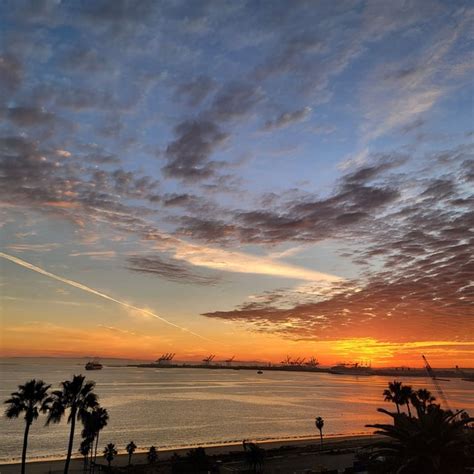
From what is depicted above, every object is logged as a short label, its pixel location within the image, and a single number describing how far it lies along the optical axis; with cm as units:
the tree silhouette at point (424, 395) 10150
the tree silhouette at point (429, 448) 1859
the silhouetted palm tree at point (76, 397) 4881
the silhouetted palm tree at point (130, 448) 8421
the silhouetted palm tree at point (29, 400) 4681
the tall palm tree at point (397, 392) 9438
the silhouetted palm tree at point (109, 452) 7671
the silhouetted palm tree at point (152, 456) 7962
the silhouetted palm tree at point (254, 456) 6389
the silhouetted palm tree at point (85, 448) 7530
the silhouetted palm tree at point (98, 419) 6581
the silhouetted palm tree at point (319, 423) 10231
